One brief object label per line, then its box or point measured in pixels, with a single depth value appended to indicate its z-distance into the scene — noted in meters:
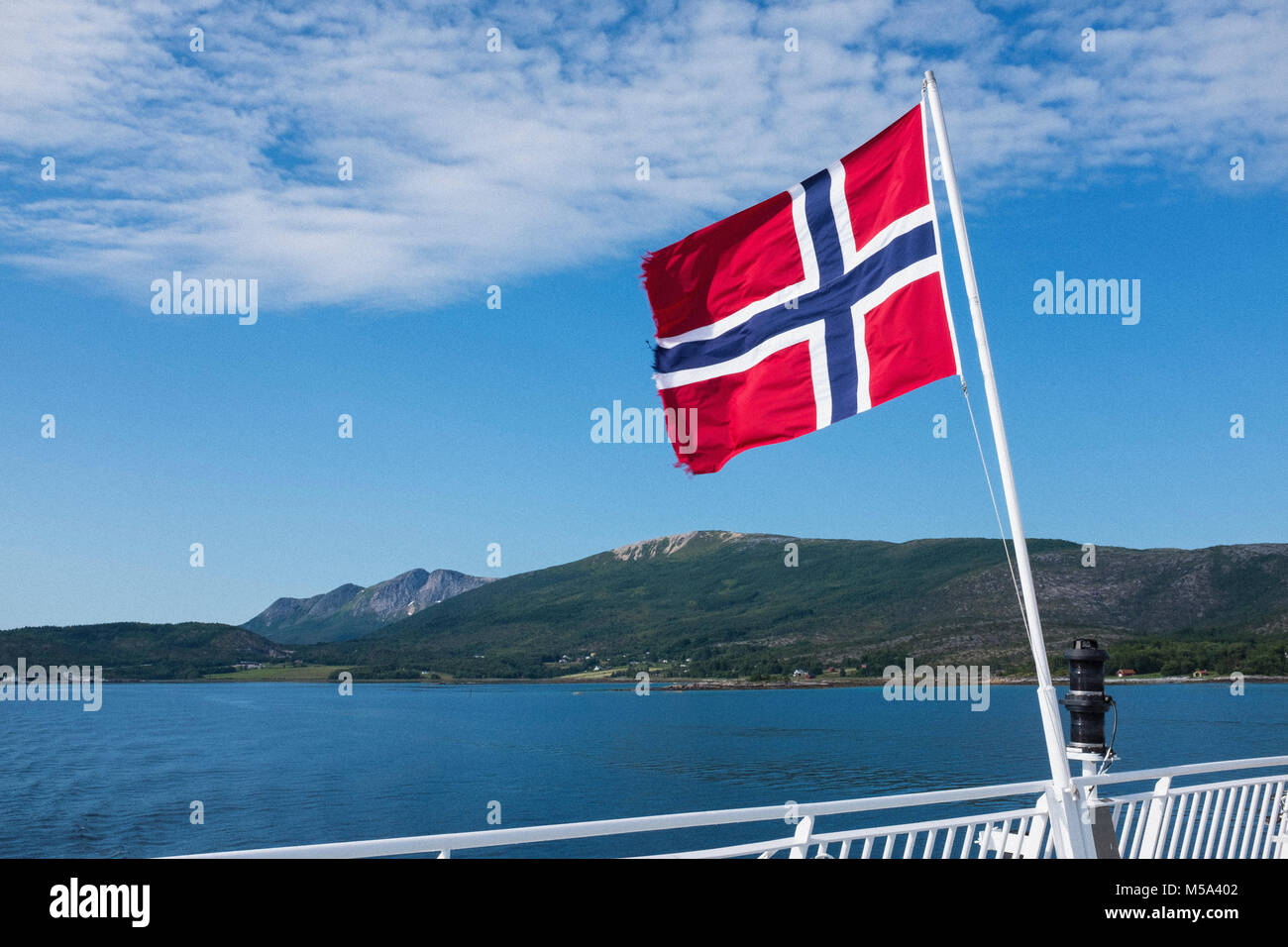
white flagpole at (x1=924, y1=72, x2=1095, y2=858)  6.66
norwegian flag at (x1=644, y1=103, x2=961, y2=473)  7.98
